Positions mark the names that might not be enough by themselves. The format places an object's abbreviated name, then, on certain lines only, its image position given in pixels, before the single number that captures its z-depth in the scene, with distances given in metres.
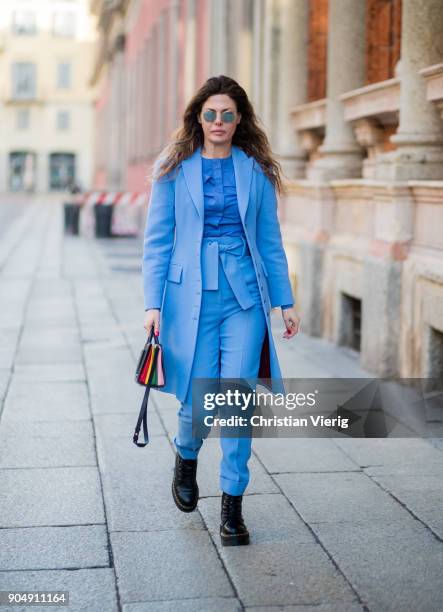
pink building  23.20
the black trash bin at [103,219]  27.06
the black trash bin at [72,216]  28.59
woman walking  4.66
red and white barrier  26.73
